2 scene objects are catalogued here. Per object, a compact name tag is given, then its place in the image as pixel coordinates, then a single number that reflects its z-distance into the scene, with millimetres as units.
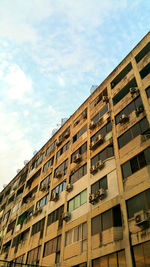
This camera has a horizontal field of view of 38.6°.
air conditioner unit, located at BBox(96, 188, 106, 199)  15854
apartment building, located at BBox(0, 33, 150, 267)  13469
